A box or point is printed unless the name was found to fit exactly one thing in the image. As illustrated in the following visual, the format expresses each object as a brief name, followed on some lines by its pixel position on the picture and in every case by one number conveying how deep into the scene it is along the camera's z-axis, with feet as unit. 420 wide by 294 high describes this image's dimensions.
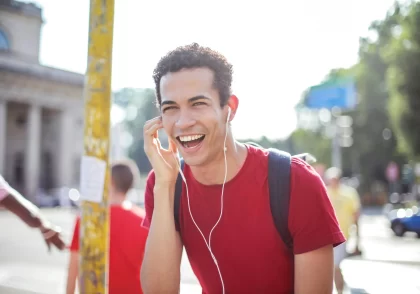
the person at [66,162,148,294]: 11.71
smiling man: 7.15
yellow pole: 7.41
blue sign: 84.23
